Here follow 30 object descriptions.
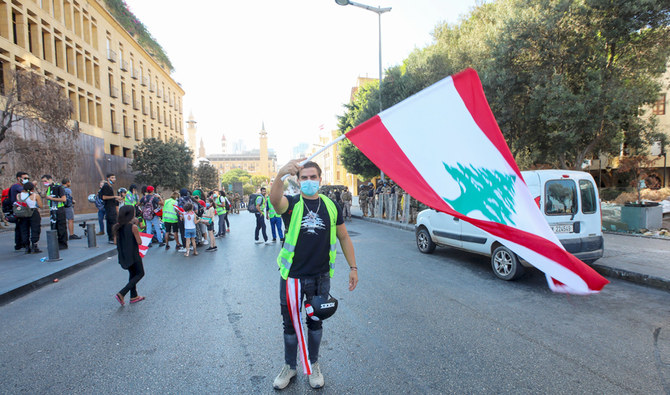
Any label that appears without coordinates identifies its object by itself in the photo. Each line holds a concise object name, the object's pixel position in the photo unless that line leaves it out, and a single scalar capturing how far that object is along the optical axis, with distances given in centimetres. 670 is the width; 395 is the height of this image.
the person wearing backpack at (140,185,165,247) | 1056
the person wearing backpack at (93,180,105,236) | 1088
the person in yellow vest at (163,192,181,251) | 1014
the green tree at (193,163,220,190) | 4653
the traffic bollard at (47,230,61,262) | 769
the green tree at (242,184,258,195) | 9997
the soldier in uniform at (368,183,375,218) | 1948
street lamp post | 1707
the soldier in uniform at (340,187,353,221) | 1950
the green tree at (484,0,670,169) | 1156
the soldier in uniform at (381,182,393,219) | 1705
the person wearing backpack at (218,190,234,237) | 1268
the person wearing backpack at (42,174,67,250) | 892
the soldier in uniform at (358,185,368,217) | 2015
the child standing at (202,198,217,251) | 989
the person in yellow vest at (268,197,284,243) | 1087
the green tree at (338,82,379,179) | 2486
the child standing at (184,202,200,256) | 912
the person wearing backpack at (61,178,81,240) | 1037
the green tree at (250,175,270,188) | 11955
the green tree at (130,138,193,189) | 3253
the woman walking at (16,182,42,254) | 832
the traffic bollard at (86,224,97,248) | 977
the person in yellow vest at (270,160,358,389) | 285
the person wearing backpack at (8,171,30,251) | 849
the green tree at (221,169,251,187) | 11674
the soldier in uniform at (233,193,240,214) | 3174
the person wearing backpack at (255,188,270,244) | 1086
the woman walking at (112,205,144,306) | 525
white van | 586
